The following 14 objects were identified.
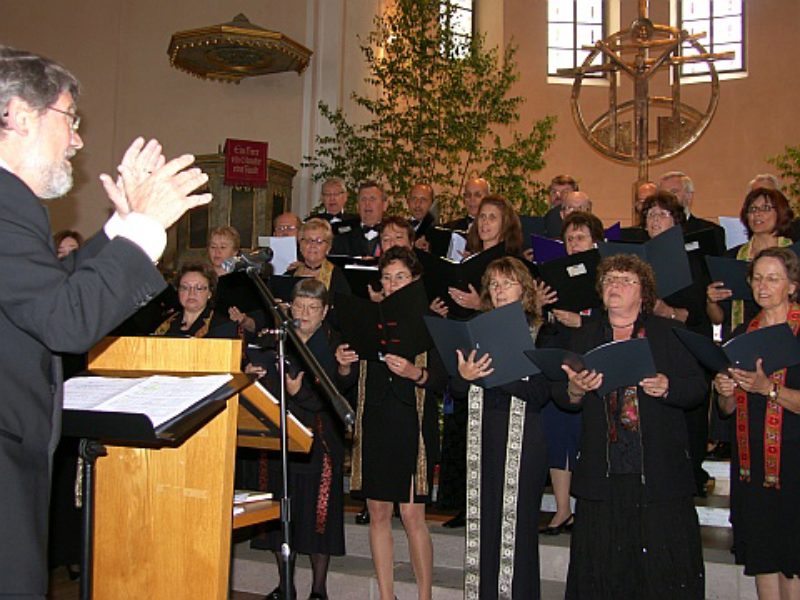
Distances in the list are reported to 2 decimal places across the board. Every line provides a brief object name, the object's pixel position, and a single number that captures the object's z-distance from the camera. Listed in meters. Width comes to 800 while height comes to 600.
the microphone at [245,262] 3.08
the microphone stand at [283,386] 2.68
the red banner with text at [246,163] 9.80
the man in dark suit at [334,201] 7.29
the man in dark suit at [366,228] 6.94
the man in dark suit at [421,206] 7.02
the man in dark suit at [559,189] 6.76
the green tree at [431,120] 10.08
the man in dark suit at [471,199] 7.04
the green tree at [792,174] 10.20
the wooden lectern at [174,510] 2.45
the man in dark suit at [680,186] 6.62
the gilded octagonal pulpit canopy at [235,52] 9.55
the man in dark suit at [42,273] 1.82
